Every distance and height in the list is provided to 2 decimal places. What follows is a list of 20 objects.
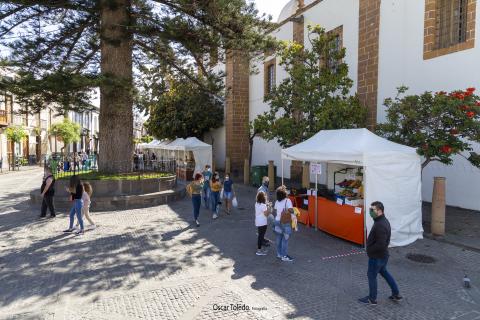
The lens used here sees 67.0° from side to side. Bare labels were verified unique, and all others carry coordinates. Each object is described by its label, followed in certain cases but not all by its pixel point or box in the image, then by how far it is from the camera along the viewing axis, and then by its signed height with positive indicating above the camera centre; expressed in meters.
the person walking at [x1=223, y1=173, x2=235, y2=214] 11.45 -1.39
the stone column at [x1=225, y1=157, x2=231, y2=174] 22.30 -0.96
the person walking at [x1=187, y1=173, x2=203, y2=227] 9.93 -1.18
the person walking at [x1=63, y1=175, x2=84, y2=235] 8.80 -1.19
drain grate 7.07 -2.16
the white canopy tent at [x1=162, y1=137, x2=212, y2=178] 20.31 -0.10
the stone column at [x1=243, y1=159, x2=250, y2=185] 19.28 -1.31
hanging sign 9.65 -0.51
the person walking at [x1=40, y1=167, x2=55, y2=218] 10.32 -1.29
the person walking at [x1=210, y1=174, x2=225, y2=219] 11.08 -1.35
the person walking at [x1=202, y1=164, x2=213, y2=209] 12.23 -1.24
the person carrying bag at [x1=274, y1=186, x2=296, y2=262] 6.83 -1.38
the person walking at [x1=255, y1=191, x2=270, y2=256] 7.35 -1.33
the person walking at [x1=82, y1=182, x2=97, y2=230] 9.16 -1.28
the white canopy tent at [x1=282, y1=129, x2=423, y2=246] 7.81 -0.59
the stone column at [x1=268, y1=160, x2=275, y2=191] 16.95 -1.28
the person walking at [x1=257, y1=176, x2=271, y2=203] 9.46 -0.92
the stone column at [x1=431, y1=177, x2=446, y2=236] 8.70 -1.40
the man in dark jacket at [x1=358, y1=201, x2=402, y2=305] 5.00 -1.42
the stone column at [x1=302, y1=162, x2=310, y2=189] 14.32 -1.03
